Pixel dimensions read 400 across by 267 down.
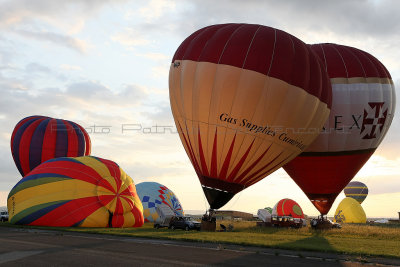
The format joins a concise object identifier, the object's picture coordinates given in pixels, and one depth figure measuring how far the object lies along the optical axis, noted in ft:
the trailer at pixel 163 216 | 112.57
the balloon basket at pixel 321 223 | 110.01
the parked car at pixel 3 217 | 135.74
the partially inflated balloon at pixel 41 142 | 141.38
